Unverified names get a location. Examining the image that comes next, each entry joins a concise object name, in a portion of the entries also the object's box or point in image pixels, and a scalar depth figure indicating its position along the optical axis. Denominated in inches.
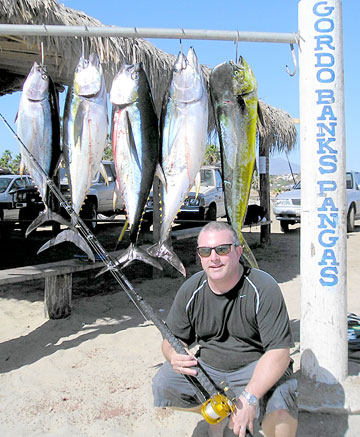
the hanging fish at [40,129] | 120.9
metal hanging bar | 119.7
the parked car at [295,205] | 528.4
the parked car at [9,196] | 430.3
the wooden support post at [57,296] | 196.1
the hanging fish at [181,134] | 116.3
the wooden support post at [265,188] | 410.0
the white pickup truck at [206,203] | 478.9
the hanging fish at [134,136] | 118.4
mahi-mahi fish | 115.9
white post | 117.3
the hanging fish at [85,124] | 119.3
